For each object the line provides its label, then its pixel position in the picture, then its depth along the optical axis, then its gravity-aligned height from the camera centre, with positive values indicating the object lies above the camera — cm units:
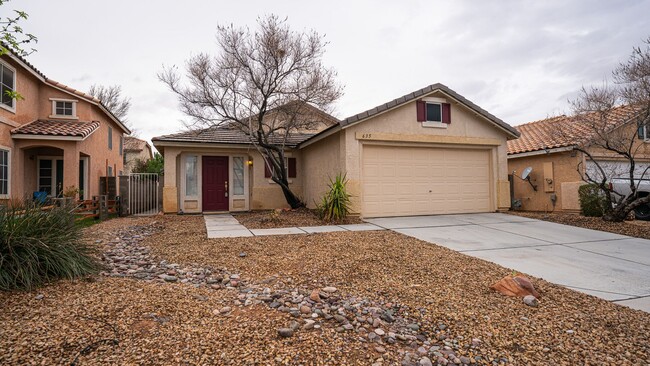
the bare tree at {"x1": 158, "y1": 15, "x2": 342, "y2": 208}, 1015 +367
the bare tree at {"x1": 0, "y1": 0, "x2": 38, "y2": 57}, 427 +225
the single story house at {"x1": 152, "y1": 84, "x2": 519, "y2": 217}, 1009 +93
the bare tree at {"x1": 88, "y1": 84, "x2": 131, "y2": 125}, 2707 +815
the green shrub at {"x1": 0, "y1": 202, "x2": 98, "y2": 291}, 344 -64
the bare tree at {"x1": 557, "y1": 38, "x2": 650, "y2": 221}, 801 +200
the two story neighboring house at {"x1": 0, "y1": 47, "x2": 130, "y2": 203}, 1053 +201
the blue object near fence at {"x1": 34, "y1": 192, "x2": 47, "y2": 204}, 1128 -1
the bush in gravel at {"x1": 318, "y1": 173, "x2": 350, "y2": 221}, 920 -40
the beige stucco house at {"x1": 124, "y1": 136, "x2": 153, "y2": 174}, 3003 +397
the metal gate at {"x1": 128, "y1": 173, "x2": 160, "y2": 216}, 1277 -8
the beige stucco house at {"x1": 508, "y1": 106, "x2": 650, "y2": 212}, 1184 +81
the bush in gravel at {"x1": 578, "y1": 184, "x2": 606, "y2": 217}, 1018 -50
